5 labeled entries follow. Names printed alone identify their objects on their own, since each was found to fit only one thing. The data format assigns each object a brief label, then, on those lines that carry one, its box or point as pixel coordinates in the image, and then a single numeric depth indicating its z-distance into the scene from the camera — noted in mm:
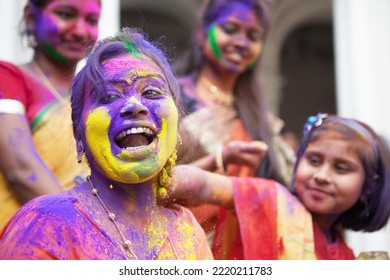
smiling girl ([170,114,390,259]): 2361
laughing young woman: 1632
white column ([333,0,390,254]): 4141
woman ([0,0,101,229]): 2168
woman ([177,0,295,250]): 3162
